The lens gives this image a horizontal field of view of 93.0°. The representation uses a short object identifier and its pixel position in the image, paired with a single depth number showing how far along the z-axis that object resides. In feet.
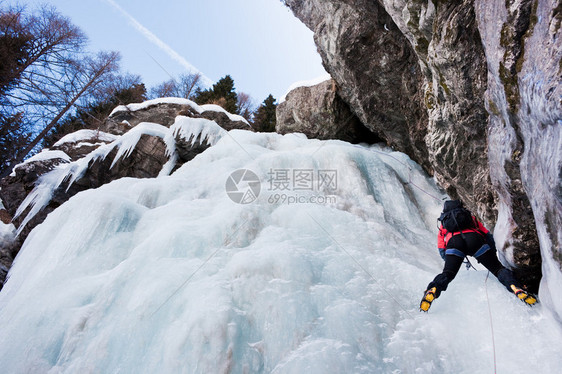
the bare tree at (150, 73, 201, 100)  57.57
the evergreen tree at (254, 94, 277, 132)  45.70
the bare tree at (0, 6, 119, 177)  25.40
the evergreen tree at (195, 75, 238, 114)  50.48
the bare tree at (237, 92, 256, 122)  60.64
